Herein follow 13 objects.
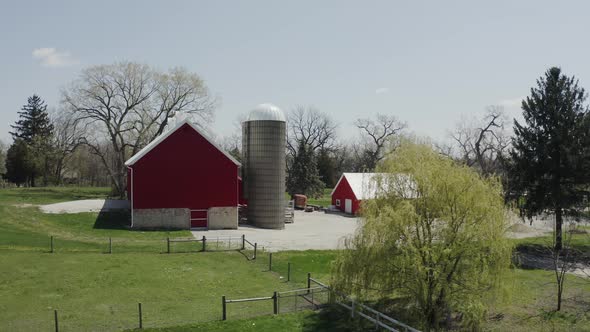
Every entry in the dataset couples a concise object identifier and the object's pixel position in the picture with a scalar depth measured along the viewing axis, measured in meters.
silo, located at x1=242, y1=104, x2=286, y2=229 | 42.25
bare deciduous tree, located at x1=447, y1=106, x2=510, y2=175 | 81.06
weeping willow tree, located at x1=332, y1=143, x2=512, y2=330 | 15.13
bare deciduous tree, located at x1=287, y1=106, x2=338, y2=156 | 93.19
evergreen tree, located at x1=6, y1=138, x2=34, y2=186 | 72.44
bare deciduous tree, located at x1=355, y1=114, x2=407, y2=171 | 88.38
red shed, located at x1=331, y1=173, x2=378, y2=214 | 53.44
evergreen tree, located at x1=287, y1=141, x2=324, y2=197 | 72.69
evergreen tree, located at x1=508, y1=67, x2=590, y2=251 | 33.78
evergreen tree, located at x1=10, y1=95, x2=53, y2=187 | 70.69
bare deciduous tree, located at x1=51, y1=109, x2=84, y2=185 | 55.25
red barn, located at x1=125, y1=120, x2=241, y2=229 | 37.38
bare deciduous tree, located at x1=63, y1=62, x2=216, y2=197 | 55.59
